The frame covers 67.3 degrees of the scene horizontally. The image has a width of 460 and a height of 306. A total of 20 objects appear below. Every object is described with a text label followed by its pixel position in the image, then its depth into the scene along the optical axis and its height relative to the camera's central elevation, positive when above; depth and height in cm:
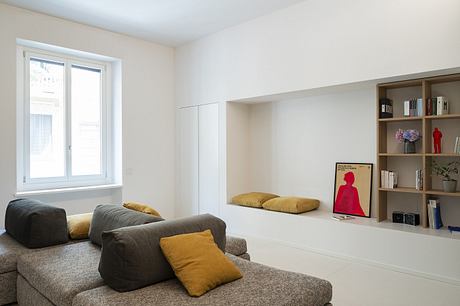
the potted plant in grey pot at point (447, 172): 355 -23
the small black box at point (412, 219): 381 -76
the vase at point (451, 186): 354 -37
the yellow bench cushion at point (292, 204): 452 -73
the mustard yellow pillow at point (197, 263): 193 -66
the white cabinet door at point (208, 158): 544 -13
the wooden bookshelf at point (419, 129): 360 +21
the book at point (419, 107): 366 +46
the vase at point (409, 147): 384 +4
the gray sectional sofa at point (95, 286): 183 -79
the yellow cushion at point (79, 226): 307 -69
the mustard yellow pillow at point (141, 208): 309 -53
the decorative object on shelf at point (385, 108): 396 +49
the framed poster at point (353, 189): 431 -50
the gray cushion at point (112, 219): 256 -53
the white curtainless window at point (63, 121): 474 +42
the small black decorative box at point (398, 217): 392 -76
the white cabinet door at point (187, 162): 577 -21
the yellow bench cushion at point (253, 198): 498 -71
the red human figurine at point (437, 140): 371 +11
